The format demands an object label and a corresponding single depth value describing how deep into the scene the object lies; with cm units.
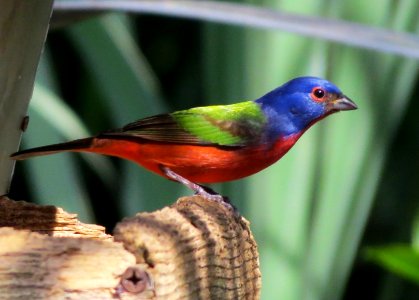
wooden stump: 342
